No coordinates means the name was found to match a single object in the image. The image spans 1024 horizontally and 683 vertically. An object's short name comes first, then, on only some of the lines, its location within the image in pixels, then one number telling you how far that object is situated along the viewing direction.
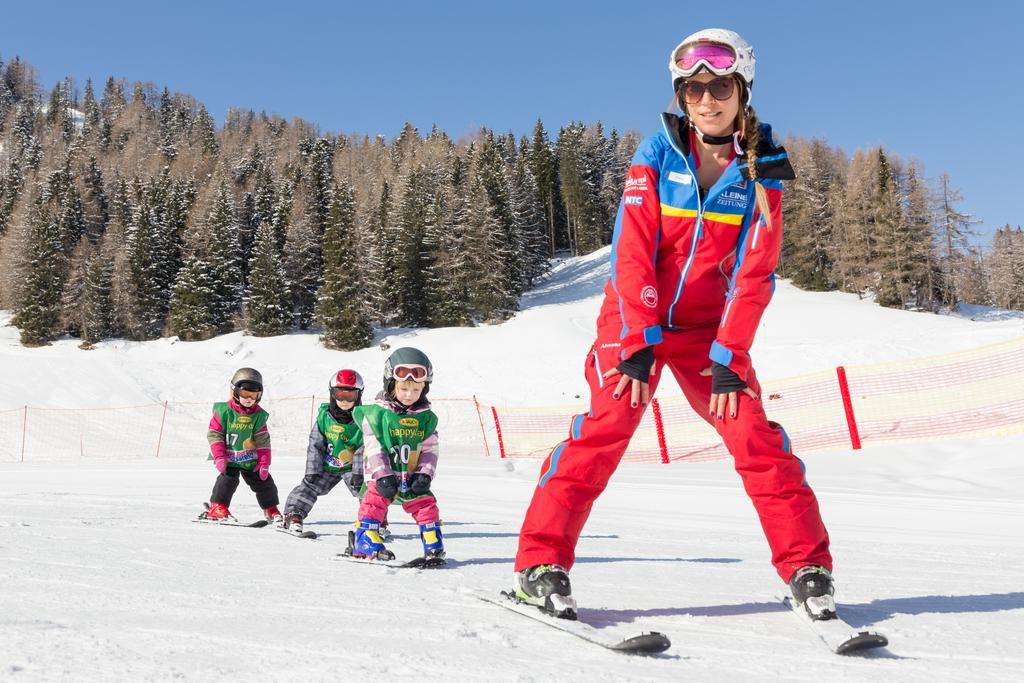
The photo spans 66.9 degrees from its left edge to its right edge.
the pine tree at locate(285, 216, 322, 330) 52.66
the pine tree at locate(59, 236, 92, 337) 51.62
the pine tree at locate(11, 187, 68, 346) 49.88
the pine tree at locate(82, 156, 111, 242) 70.88
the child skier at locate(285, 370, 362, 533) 6.27
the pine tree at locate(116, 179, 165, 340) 52.00
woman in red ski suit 2.66
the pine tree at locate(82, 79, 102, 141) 126.38
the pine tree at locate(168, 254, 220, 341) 49.84
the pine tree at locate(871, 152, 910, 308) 51.97
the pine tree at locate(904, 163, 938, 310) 52.22
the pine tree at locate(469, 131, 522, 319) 51.72
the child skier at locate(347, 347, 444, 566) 4.45
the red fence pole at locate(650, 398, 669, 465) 15.76
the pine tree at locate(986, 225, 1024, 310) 91.25
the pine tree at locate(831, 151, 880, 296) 55.34
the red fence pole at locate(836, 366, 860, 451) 13.24
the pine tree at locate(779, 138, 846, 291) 58.88
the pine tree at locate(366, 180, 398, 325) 50.25
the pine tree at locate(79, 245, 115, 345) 50.75
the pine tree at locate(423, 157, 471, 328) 50.69
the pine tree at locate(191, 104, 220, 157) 110.31
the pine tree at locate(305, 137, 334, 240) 62.28
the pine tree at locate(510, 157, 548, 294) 60.25
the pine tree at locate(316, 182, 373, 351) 46.09
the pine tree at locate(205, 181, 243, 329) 51.91
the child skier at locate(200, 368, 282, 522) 6.76
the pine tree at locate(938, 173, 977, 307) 53.59
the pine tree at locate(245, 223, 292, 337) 48.44
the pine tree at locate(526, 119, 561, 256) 89.31
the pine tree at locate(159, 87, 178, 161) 112.81
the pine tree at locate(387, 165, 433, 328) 50.84
